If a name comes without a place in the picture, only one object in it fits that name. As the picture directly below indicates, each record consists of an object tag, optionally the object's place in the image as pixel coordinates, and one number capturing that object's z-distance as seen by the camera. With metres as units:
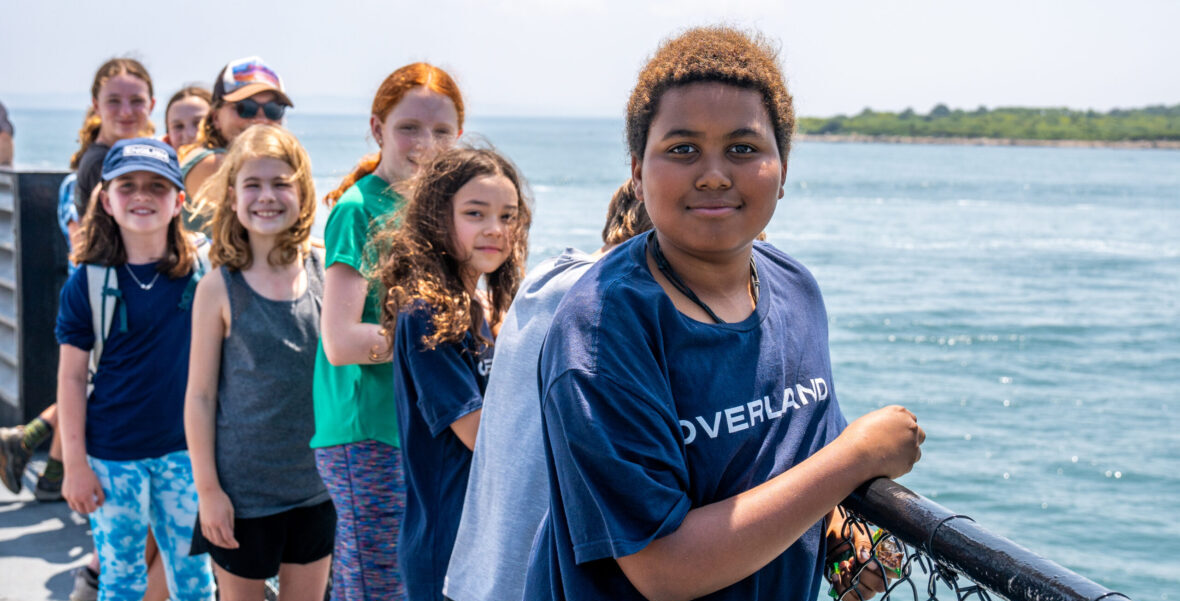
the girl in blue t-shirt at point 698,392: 1.31
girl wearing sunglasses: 4.37
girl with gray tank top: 3.06
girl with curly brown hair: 2.42
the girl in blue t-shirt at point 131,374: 3.32
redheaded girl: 2.75
